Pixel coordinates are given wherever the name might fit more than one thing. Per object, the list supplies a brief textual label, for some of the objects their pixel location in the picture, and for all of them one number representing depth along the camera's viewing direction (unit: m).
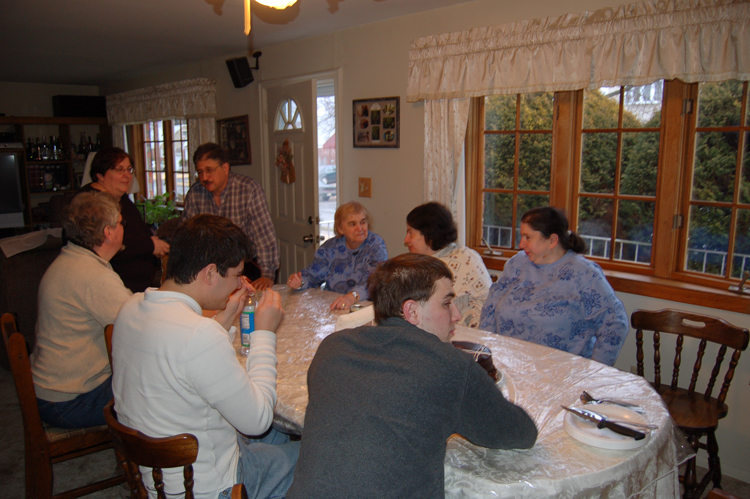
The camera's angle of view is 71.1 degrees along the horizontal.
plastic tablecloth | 1.26
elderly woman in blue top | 2.94
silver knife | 1.34
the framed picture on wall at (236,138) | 5.21
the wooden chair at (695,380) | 2.17
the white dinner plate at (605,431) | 1.34
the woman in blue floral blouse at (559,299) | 2.27
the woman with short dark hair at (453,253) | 2.67
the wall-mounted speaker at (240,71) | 4.95
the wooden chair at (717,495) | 1.06
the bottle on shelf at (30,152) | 7.04
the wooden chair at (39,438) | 1.80
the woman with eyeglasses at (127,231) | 3.13
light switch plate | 4.13
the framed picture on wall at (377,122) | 3.85
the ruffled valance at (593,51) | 2.38
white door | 4.26
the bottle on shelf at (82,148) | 7.42
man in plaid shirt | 3.42
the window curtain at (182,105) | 5.54
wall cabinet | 6.91
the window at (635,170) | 2.62
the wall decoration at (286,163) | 4.54
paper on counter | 2.01
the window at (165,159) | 6.38
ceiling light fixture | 1.98
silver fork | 1.51
